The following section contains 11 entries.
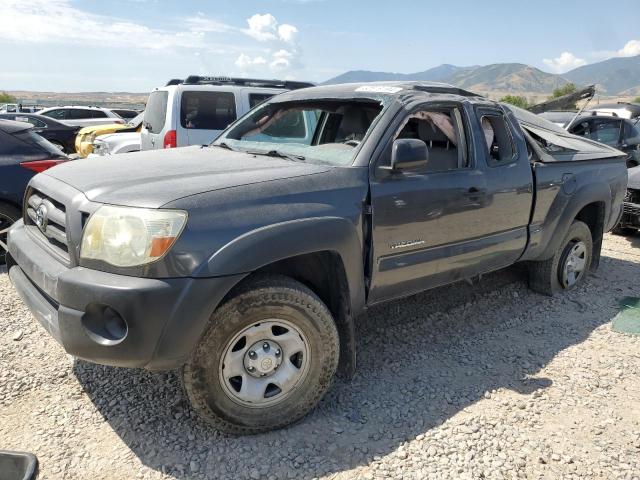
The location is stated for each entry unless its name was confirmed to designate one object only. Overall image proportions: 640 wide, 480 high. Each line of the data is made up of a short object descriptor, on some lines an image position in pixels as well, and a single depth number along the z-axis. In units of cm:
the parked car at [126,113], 2460
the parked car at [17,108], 2430
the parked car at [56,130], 1586
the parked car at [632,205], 682
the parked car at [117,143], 921
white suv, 769
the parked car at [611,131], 1033
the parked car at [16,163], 516
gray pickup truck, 244
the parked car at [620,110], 1162
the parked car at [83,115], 1891
